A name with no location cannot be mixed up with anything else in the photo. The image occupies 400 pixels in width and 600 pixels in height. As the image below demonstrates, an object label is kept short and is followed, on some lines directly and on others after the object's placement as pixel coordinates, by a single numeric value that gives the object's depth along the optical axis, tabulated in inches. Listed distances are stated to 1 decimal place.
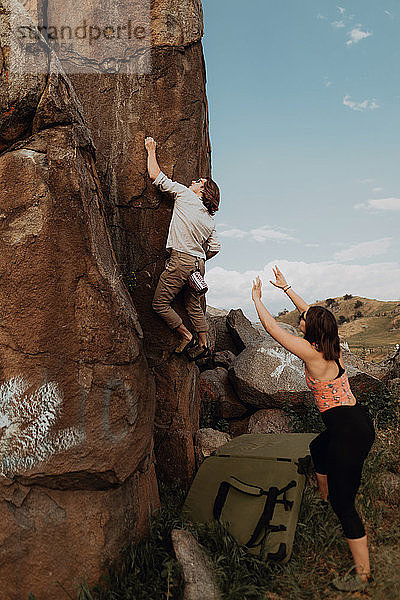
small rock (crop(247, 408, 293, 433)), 300.8
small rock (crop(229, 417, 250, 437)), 317.5
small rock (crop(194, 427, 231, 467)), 233.6
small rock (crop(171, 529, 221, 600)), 141.3
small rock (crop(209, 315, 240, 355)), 421.7
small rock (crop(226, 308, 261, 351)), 409.1
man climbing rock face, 214.7
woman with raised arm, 150.3
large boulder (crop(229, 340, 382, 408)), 304.3
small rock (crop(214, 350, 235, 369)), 371.9
